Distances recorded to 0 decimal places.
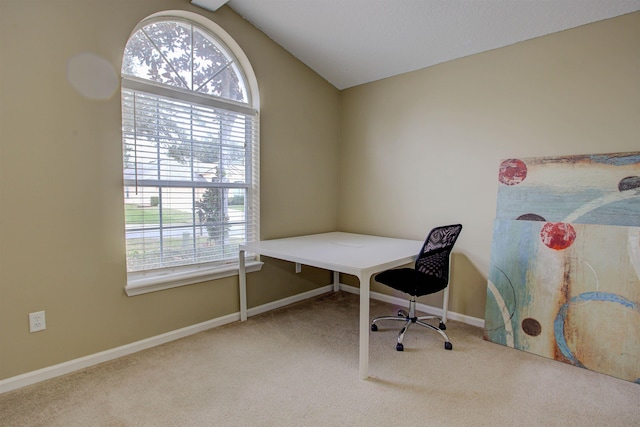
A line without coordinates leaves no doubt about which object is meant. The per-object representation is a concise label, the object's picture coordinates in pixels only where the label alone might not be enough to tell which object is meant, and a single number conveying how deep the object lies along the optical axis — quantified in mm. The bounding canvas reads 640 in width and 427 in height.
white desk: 2035
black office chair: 2395
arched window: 2369
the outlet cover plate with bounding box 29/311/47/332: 1971
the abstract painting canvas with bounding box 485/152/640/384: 2096
